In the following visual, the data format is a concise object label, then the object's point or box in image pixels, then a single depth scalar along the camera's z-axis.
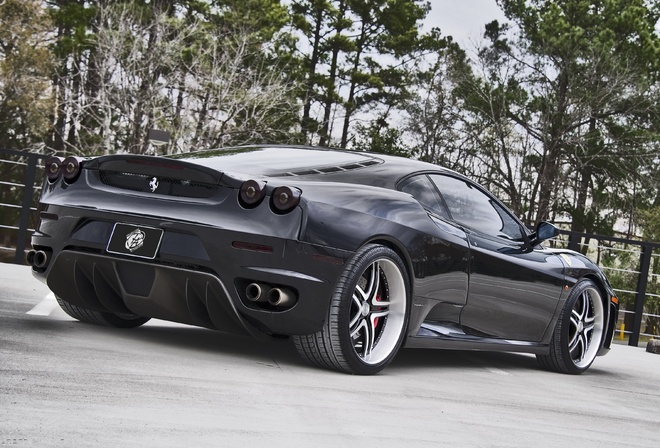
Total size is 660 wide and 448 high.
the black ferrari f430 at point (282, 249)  4.56
